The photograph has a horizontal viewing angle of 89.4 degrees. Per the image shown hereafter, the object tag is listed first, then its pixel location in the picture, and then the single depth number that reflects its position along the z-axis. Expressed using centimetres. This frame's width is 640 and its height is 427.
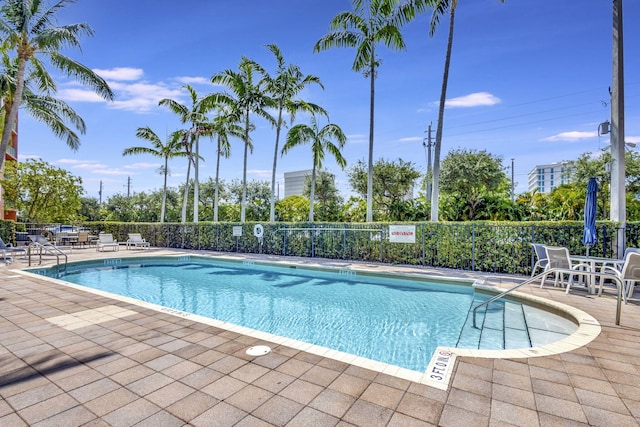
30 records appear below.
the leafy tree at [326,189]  2895
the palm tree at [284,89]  1652
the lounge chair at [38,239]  1374
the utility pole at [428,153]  2072
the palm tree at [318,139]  1712
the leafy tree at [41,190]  1716
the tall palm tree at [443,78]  1141
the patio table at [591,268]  644
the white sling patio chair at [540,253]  779
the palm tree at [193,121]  2009
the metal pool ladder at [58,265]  1061
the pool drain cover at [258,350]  355
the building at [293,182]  12812
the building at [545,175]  15250
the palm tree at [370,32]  1255
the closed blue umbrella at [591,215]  745
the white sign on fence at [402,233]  1148
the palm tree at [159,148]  2203
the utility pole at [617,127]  831
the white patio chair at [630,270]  573
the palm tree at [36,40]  1161
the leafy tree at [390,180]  1864
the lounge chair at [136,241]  1883
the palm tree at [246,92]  1688
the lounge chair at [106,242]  1705
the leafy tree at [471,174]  1598
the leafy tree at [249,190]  3522
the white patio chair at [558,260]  710
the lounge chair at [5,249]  1103
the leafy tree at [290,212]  2175
